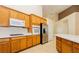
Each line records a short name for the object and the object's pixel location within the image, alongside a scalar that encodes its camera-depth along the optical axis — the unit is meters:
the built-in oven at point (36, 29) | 2.60
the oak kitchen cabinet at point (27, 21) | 2.35
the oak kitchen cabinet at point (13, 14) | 1.82
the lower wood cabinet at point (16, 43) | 1.45
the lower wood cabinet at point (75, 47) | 0.83
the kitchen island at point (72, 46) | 0.85
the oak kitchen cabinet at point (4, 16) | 1.59
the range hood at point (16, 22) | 1.84
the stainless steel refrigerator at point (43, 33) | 2.79
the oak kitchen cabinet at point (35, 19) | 2.54
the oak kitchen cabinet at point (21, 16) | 2.07
